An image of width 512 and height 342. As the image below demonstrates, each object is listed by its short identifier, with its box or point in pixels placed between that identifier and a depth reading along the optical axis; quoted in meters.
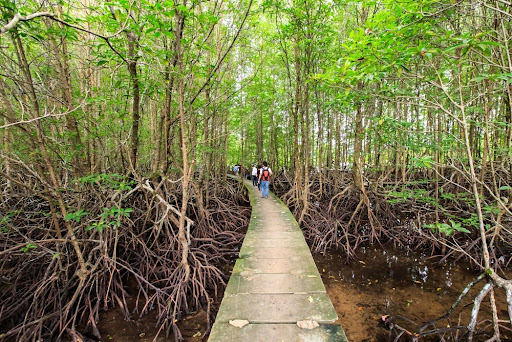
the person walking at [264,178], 8.05
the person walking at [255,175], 11.13
